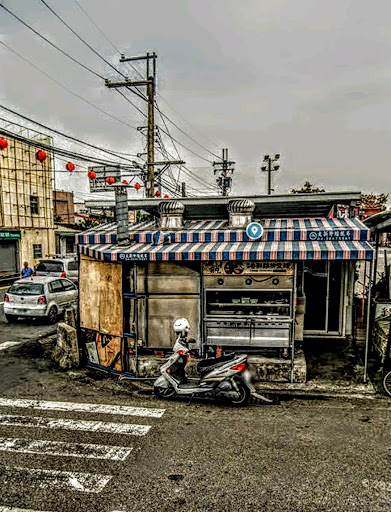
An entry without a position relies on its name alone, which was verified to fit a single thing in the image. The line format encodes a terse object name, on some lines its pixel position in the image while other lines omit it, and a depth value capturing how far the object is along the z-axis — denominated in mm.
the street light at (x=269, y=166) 34938
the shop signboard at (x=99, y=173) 28312
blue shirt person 21641
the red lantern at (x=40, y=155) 16484
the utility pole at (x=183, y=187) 34275
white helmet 8344
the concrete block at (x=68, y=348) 10500
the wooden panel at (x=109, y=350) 10070
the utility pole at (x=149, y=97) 20703
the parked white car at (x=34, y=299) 15781
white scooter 7938
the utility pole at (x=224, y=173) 40656
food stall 9312
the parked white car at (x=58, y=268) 20891
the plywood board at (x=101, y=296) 10078
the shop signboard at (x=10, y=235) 31484
